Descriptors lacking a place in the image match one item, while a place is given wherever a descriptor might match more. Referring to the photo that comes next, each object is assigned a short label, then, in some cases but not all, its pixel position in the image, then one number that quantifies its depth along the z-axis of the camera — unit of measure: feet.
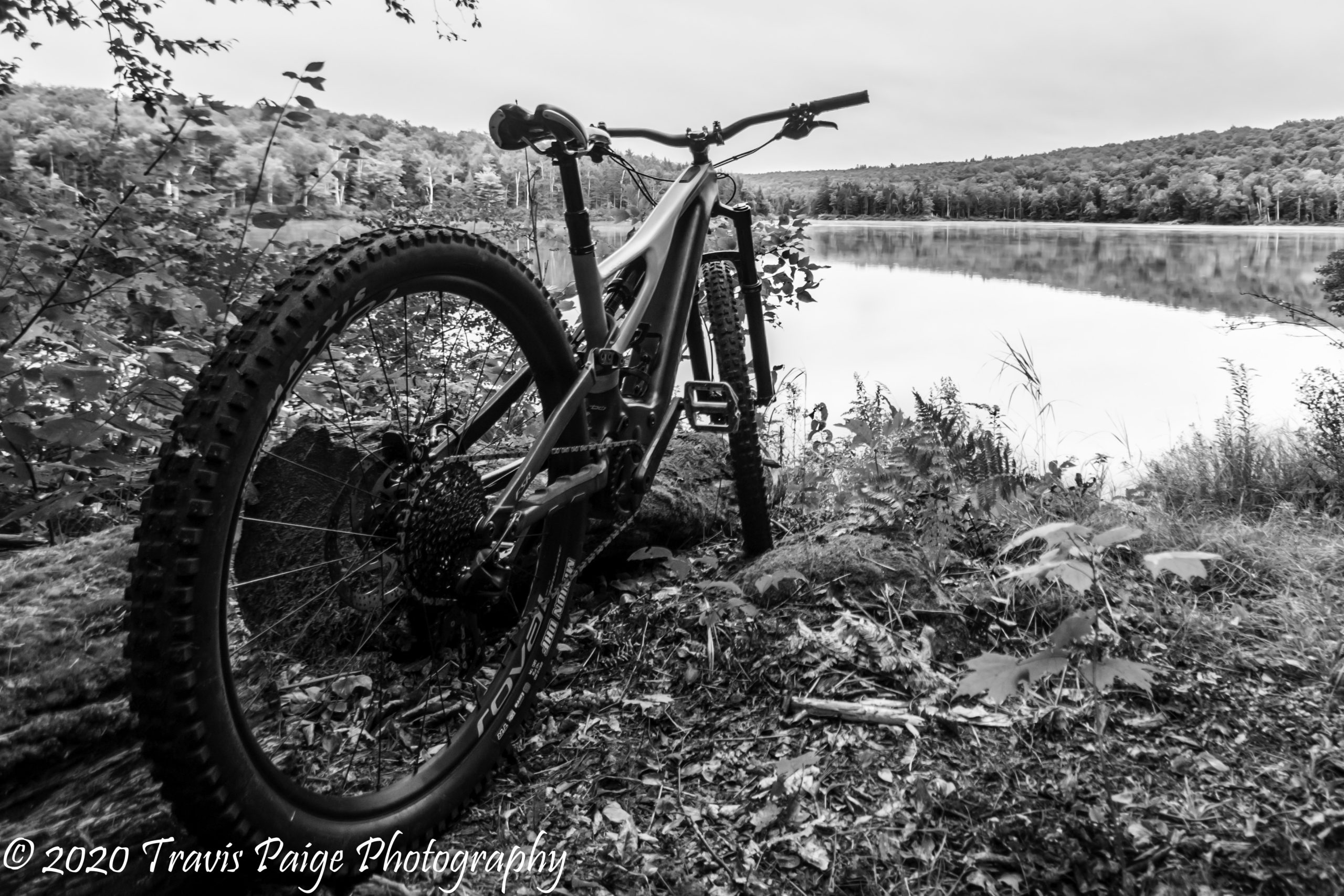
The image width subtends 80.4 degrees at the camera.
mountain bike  3.71
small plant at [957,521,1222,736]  4.27
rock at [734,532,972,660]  7.52
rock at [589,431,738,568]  9.75
